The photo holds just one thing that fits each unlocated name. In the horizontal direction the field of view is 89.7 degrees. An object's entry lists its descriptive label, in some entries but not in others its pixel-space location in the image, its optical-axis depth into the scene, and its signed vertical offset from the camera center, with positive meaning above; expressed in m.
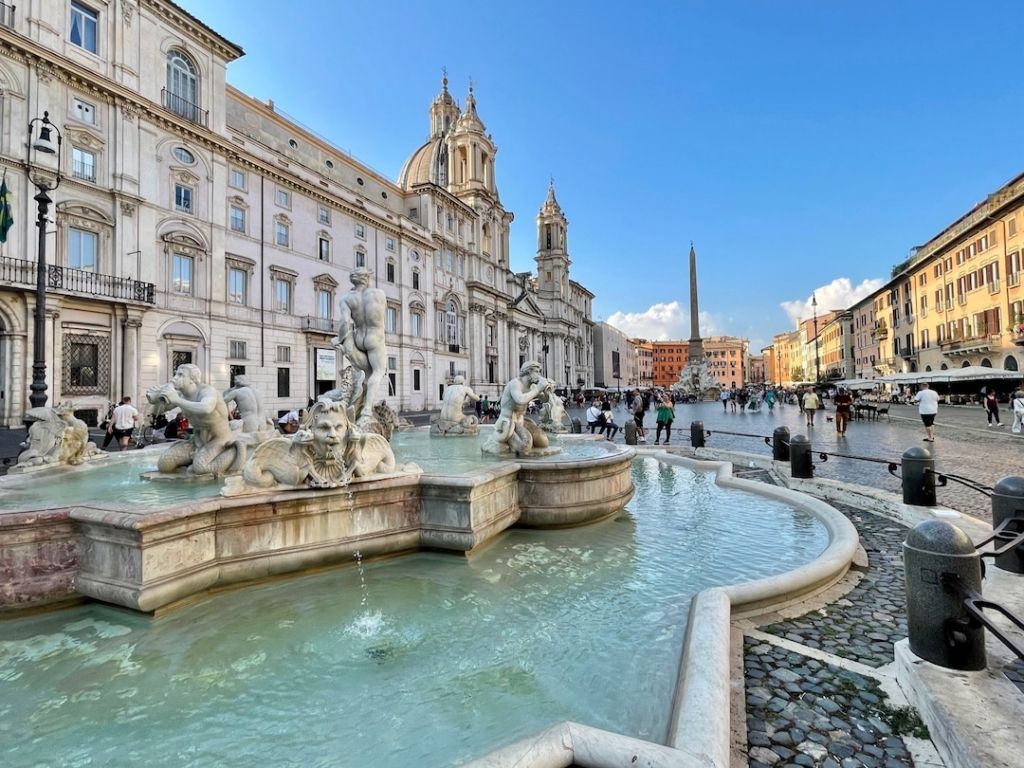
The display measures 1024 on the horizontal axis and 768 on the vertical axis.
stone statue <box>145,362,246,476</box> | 4.84 -0.25
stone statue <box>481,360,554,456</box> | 6.13 -0.30
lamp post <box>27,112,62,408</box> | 9.17 +2.34
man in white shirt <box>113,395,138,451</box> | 11.55 -0.38
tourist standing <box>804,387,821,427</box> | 19.86 -0.58
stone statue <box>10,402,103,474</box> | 5.61 -0.34
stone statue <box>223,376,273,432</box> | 6.70 -0.02
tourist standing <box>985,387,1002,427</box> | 17.91 -0.73
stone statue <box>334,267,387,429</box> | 7.62 +1.00
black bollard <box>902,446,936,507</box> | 5.68 -0.98
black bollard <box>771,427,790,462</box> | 9.05 -0.92
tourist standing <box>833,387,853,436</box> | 15.91 -0.64
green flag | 11.20 +4.25
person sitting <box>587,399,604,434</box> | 16.09 -0.72
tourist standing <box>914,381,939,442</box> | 13.73 -0.53
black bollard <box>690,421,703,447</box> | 12.40 -1.00
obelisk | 57.97 +6.06
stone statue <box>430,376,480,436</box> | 10.12 -0.32
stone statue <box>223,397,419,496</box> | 3.94 -0.43
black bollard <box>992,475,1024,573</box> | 3.71 -0.98
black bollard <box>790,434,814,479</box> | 7.72 -1.02
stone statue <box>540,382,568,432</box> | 9.39 -0.34
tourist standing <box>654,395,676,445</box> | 15.08 -0.66
